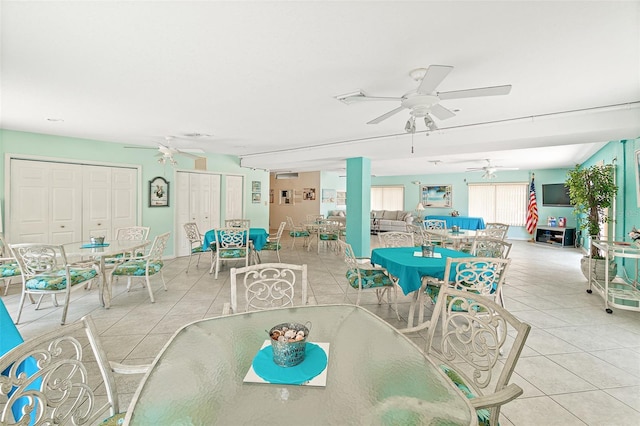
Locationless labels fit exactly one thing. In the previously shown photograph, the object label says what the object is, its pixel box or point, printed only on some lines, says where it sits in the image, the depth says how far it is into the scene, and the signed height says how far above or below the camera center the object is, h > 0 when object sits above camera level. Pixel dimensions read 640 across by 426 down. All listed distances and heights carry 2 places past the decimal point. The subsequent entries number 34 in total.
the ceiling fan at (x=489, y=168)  8.48 +1.40
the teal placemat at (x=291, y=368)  1.03 -0.60
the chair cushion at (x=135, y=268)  3.64 -0.74
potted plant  4.28 +0.30
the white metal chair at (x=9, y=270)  3.41 -0.73
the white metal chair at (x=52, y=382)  0.91 -0.62
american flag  9.20 +0.04
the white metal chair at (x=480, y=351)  1.03 -0.64
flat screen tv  8.84 +0.58
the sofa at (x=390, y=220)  10.84 -0.30
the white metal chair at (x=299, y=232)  7.39 -0.53
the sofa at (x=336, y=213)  11.66 -0.05
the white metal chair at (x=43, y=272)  3.04 -0.68
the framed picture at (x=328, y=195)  11.80 +0.68
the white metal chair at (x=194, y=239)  5.21 -0.55
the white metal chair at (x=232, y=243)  4.80 -0.55
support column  6.08 +0.15
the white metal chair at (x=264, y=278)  1.85 -0.45
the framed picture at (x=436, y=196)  11.25 +0.67
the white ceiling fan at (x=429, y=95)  2.07 +0.97
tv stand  8.58 -0.68
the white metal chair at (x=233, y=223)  6.47 -0.30
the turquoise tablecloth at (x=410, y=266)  2.75 -0.53
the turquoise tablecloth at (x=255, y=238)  5.08 -0.49
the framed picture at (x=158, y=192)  6.27 +0.41
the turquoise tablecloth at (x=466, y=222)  10.09 -0.32
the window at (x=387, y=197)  12.30 +0.64
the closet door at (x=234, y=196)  7.58 +0.40
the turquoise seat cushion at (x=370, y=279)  3.24 -0.76
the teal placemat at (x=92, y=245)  3.76 -0.47
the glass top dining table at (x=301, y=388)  0.87 -0.61
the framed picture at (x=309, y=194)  11.70 +0.72
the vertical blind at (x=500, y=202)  9.91 +0.40
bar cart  3.24 -0.92
